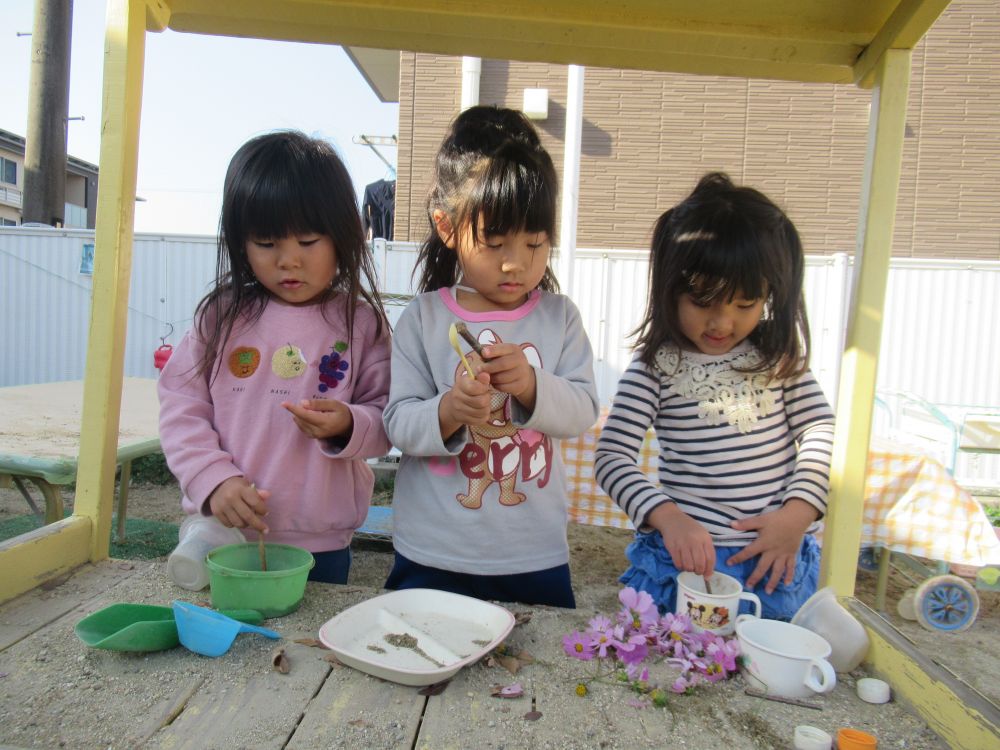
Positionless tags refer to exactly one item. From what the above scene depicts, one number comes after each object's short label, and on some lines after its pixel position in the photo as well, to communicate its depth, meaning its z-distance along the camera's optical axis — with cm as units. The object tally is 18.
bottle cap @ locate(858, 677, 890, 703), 99
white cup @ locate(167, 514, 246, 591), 124
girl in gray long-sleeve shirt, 132
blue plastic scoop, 101
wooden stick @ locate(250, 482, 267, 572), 122
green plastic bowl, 112
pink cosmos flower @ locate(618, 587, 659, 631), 112
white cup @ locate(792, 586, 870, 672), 108
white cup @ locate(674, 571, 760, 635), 112
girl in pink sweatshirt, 142
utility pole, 896
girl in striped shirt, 138
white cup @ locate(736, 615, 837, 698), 96
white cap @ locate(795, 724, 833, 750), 84
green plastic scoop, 98
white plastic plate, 95
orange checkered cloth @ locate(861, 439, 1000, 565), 315
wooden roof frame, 124
